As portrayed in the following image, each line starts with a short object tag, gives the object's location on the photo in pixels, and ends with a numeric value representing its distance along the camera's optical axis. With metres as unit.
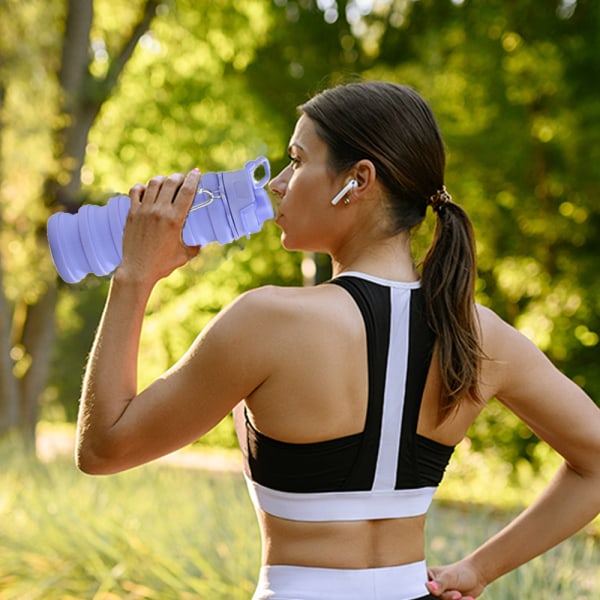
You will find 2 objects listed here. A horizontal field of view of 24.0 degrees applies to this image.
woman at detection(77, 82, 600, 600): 1.63
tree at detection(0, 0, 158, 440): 11.88
